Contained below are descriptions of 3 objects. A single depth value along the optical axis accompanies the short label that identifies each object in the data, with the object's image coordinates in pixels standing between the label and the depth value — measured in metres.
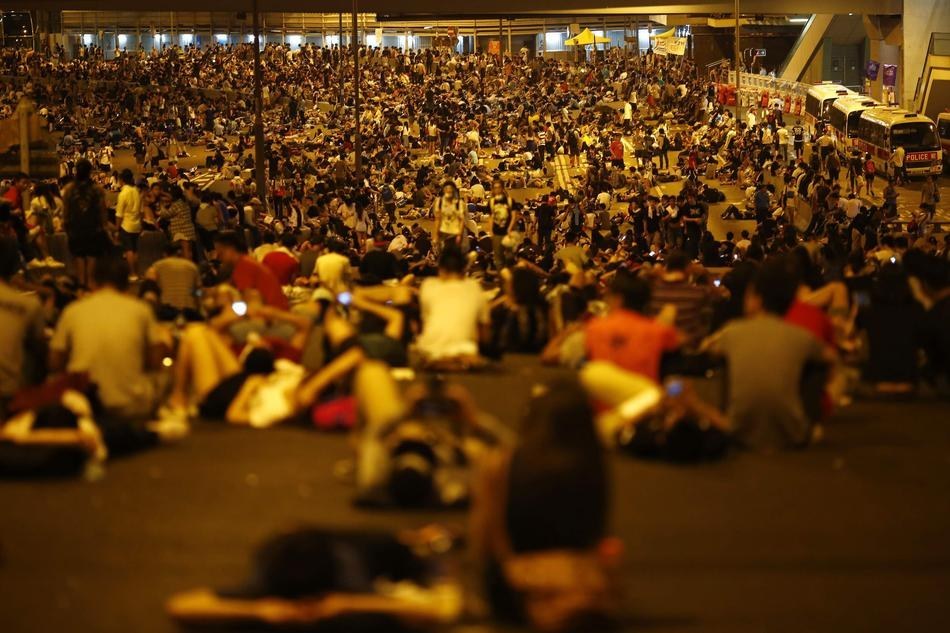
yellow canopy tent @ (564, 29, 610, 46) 70.38
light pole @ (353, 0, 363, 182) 38.44
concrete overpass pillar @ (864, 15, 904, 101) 54.31
